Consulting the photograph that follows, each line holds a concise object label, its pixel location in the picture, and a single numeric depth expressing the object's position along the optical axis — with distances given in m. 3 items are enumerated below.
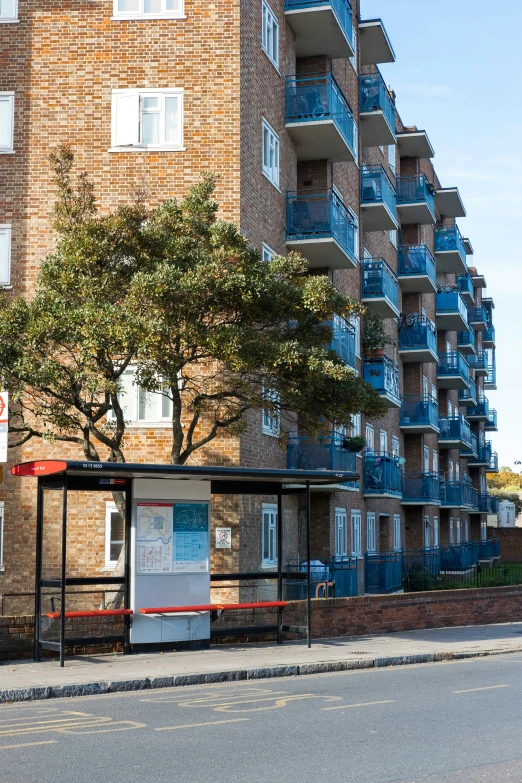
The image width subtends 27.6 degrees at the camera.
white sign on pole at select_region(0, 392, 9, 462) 12.97
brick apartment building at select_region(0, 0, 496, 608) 22.06
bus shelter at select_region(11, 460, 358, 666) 15.24
